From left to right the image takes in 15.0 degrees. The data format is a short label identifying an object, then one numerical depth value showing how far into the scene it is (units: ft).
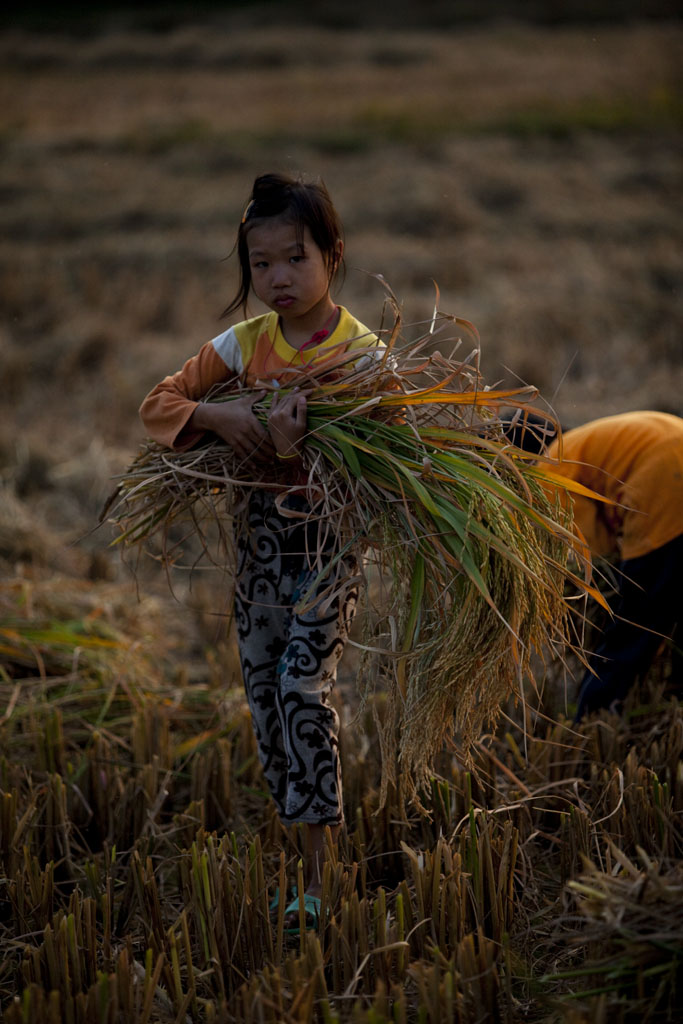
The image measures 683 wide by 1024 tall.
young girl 12.33
